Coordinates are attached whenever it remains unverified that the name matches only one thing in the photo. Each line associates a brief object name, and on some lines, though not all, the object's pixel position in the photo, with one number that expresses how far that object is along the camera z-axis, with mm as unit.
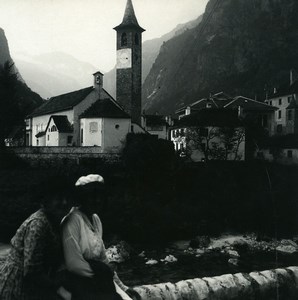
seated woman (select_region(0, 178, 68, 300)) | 2846
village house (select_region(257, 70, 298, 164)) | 36938
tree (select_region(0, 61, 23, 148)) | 37938
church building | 33344
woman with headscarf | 3109
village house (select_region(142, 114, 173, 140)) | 44281
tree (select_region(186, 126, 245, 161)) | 34938
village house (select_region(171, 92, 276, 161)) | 35219
